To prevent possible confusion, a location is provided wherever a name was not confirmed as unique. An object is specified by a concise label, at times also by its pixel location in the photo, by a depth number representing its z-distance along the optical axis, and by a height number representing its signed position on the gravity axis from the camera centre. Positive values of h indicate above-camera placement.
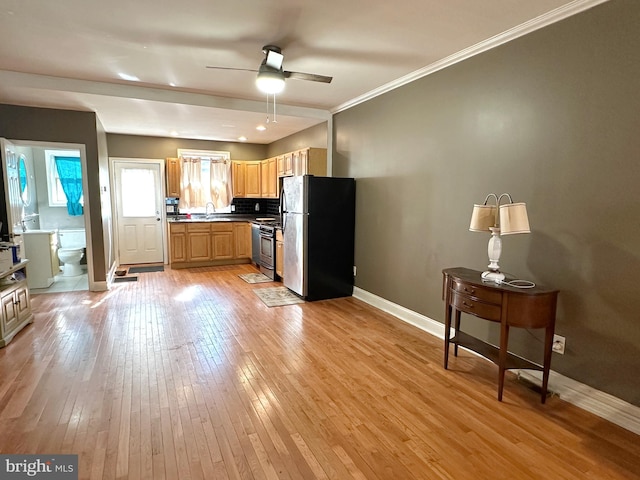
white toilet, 6.06 -0.91
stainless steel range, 5.77 -0.84
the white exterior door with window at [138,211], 6.85 -0.24
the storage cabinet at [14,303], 3.21 -1.03
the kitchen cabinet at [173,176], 6.95 +0.45
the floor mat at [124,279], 5.68 -1.32
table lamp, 2.36 -0.15
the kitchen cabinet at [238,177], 7.42 +0.47
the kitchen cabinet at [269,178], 6.60 +0.41
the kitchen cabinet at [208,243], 6.62 -0.85
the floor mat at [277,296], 4.60 -1.33
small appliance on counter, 7.16 -0.15
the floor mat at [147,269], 6.45 -1.31
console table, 2.28 -0.72
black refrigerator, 4.62 -0.46
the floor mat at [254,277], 5.82 -1.32
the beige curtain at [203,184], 7.10 +0.30
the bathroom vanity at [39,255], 5.12 -0.84
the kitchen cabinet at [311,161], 5.28 +0.59
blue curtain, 6.76 +0.34
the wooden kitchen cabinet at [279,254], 5.55 -0.86
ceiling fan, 2.97 +1.06
